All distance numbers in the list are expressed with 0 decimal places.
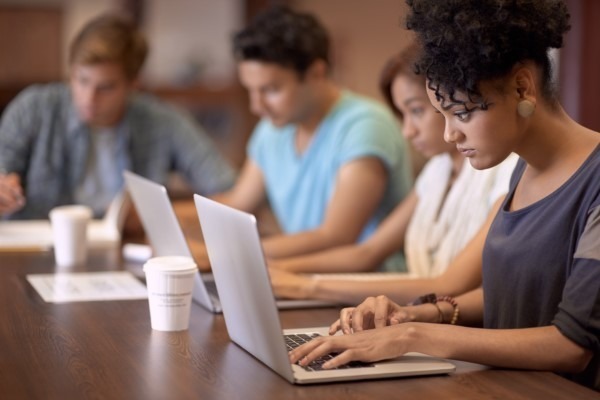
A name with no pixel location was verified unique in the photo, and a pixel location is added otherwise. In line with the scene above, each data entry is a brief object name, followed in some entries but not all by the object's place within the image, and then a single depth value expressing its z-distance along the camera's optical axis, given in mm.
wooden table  2031
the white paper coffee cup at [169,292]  2390
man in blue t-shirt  3414
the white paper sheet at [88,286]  2722
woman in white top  2687
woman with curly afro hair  2130
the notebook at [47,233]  3403
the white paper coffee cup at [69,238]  3156
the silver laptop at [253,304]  2052
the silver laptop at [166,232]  2573
